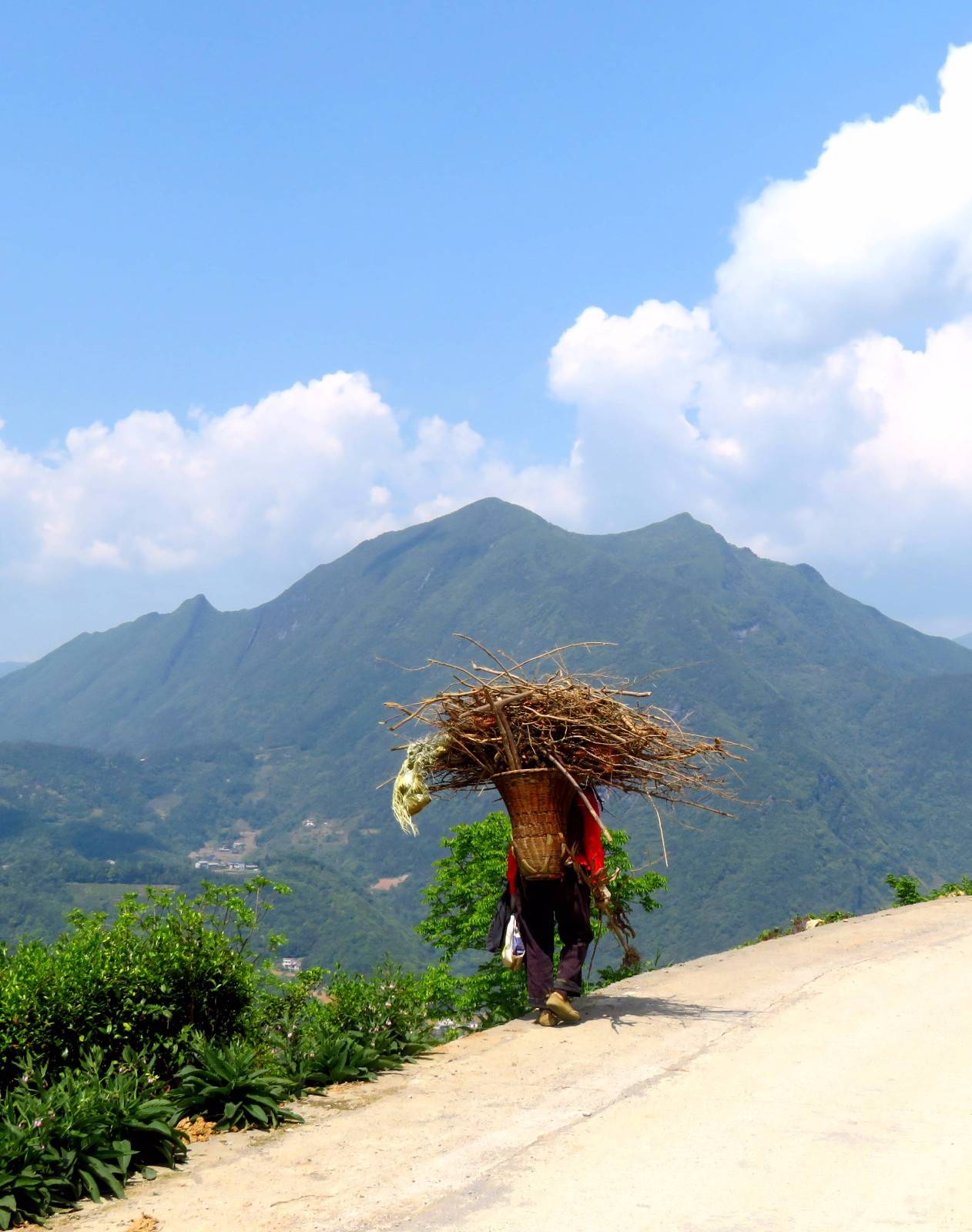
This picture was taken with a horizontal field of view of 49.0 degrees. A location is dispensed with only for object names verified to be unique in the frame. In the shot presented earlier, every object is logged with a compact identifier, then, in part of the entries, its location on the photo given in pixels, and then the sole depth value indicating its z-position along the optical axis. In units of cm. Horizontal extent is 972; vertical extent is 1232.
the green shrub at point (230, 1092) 506
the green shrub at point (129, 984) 503
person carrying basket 712
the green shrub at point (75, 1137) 404
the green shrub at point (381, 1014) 637
